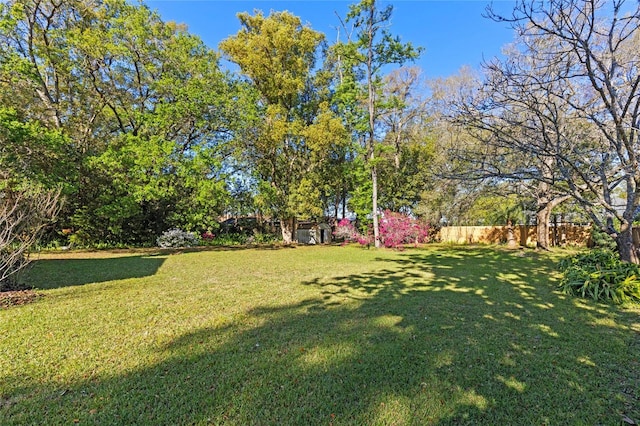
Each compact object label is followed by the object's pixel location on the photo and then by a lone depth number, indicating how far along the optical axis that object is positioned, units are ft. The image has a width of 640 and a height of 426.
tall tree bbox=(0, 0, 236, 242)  38.55
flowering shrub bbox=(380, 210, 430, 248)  48.37
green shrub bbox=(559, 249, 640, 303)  16.30
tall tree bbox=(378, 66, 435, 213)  63.57
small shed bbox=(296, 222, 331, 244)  69.00
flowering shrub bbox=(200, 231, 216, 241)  61.21
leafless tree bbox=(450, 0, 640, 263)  15.79
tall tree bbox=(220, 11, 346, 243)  52.95
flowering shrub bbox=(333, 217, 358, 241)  55.88
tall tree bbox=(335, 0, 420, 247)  47.75
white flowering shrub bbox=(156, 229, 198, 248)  48.60
